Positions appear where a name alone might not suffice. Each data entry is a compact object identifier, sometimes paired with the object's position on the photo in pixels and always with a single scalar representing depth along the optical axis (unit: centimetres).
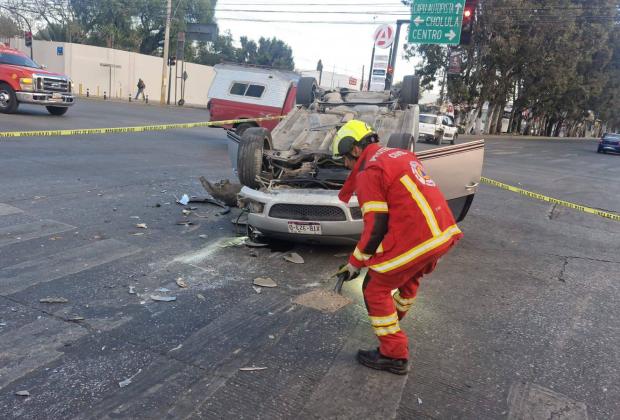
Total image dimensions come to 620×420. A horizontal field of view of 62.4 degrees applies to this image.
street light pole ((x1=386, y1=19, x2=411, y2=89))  2191
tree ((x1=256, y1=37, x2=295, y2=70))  7050
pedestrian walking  3781
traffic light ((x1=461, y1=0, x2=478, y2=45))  1730
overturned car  497
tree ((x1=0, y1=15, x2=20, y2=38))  4494
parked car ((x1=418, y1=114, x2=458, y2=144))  2561
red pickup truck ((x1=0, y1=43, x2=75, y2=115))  1556
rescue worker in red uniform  300
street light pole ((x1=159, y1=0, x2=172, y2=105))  3322
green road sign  2027
